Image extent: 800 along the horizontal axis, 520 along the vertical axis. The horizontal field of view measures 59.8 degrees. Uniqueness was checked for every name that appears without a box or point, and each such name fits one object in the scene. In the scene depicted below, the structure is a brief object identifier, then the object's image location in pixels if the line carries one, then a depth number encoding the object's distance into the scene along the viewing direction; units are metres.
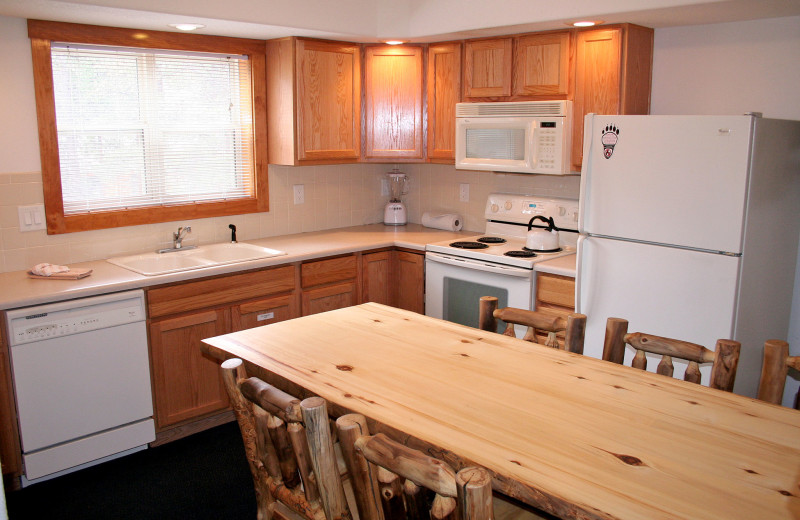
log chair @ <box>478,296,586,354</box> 2.25
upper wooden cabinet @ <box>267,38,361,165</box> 4.05
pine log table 1.35
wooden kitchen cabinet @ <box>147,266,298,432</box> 3.37
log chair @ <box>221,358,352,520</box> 1.48
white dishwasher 2.96
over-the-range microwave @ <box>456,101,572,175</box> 3.72
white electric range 3.71
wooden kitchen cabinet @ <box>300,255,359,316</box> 3.96
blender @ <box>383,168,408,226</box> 4.91
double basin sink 3.67
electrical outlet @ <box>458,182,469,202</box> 4.70
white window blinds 3.55
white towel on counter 3.24
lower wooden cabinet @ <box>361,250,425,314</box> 4.26
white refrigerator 2.78
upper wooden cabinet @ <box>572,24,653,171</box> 3.50
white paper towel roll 4.66
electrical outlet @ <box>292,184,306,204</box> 4.54
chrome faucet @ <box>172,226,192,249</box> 3.91
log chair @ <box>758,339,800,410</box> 1.87
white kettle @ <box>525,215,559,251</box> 3.90
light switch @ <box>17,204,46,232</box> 3.38
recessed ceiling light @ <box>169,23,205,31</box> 3.58
